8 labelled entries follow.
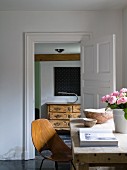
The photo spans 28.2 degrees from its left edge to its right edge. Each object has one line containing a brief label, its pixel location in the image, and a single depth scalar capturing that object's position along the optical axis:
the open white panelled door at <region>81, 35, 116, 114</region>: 3.74
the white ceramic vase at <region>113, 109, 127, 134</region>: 2.20
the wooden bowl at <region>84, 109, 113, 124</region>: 2.67
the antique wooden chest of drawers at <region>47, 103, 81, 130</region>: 7.26
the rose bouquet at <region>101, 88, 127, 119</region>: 2.14
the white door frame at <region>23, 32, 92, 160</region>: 4.28
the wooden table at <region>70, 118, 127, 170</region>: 1.64
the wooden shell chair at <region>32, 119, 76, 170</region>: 2.62
